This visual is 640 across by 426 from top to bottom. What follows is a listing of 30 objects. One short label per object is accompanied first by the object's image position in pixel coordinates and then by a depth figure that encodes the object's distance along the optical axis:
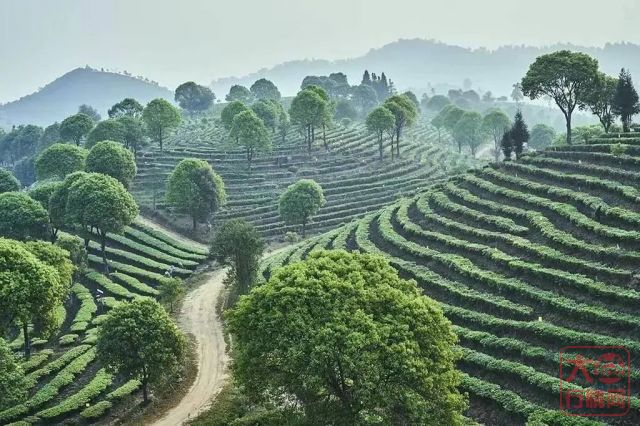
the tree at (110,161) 85.31
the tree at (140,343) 38.03
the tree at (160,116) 110.94
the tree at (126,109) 136.88
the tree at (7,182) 83.88
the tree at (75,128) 115.88
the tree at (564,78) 68.69
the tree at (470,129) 136.75
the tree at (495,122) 132.88
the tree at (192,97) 181.62
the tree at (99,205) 64.62
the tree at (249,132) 104.19
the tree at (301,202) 81.12
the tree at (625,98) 67.31
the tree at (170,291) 56.38
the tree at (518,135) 73.06
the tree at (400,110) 109.74
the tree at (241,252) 56.50
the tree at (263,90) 182.89
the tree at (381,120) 105.25
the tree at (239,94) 176.12
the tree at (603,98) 70.06
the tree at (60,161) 92.31
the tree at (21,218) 64.25
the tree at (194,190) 84.94
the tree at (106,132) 107.12
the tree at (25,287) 40.34
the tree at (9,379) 34.62
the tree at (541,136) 138.62
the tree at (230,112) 119.50
